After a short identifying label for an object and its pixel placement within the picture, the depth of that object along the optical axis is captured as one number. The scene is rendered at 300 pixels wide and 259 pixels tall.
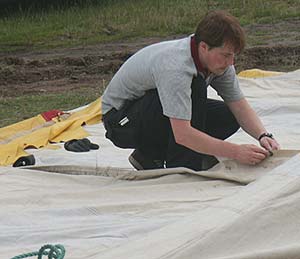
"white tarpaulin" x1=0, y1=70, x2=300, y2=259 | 5.02
